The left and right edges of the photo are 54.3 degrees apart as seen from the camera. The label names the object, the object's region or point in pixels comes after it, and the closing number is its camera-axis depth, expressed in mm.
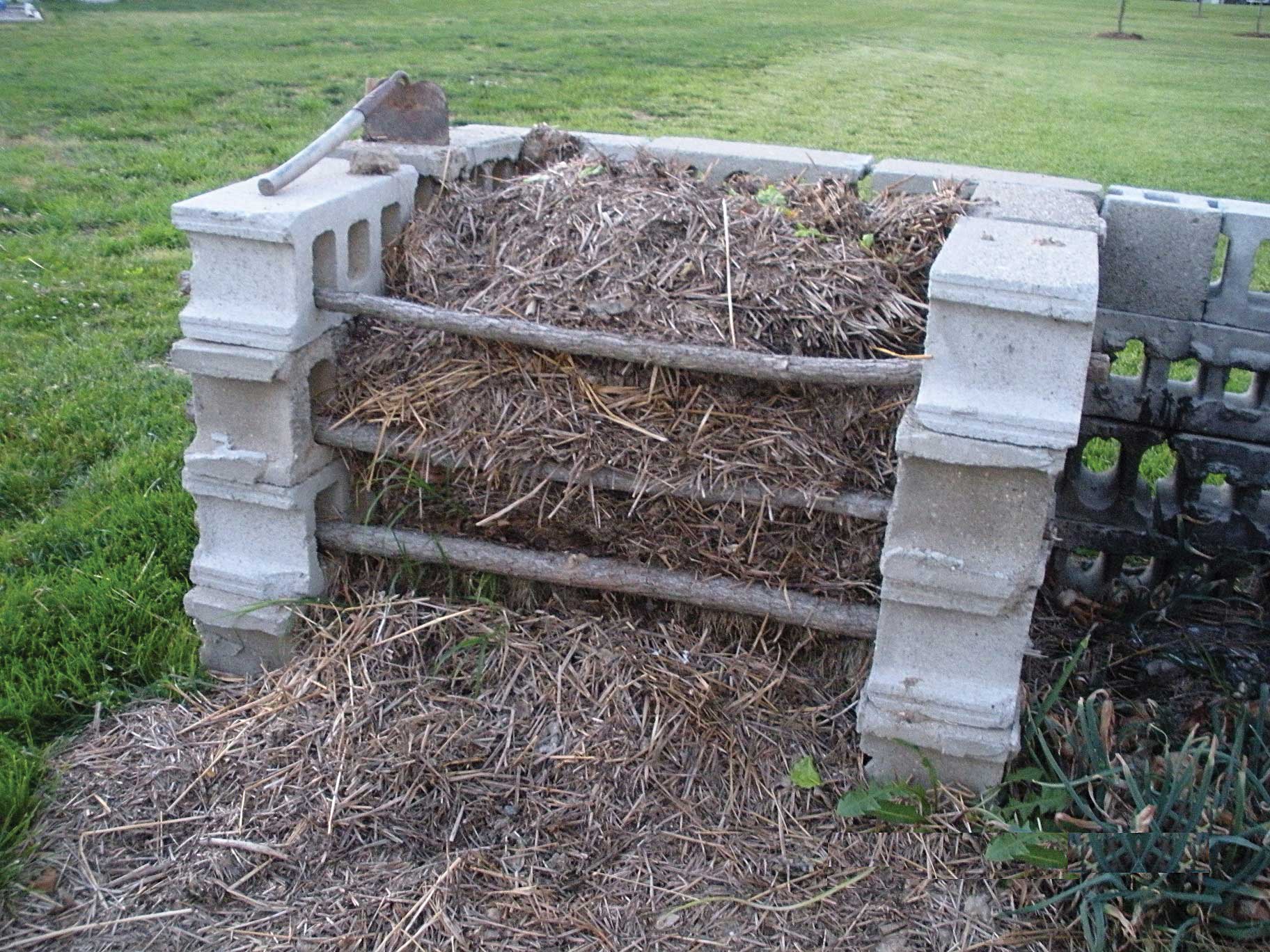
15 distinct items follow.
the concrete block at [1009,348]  2824
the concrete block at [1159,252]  3789
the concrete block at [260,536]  3619
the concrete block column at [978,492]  2857
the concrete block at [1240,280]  3758
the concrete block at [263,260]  3334
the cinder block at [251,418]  3443
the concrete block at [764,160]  4234
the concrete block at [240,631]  3678
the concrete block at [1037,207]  3512
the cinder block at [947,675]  3152
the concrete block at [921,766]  3266
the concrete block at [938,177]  4043
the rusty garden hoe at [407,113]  4102
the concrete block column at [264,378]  3383
